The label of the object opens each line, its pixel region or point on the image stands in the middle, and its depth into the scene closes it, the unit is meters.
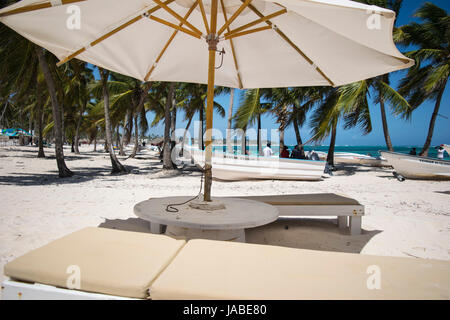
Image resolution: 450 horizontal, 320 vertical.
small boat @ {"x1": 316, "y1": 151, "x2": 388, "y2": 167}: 17.95
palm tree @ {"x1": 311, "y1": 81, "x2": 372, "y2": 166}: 9.73
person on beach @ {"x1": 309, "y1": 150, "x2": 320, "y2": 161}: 12.98
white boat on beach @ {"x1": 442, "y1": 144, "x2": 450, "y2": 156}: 12.03
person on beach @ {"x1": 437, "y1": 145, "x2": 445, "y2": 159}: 15.84
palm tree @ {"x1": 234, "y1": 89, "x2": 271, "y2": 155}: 10.52
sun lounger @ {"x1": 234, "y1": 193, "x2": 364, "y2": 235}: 3.24
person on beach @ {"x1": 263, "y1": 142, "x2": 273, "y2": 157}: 11.48
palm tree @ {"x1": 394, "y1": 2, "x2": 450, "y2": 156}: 11.90
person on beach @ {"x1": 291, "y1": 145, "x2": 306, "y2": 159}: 11.39
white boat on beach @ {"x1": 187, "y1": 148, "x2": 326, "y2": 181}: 8.78
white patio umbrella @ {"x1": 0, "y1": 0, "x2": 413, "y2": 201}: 2.01
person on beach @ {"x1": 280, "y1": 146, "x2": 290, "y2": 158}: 10.58
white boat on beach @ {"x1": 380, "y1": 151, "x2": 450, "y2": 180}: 9.31
